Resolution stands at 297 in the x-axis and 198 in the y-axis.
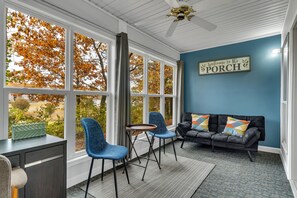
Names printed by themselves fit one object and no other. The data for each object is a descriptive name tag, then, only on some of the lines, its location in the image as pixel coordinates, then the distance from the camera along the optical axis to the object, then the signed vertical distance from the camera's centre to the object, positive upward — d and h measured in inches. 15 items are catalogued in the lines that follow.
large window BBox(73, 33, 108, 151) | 99.9 +14.3
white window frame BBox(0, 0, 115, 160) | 69.4 +5.2
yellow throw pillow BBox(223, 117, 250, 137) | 141.0 -24.3
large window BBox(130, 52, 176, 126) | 142.6 +12.0
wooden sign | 163.2 +36.4
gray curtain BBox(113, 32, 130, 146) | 113.2 +7.9
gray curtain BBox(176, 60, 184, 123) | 192.4 +12.3
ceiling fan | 82.0 +47.5
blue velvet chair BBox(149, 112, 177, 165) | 127.3 -20.5
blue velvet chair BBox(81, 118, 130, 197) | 79.7 -25.3
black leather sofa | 129.4 -31.5
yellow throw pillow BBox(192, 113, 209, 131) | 161.3 -23.0
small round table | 99.9 -18.3
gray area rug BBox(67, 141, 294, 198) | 85.0 -48.7
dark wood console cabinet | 55.2 -23.4
